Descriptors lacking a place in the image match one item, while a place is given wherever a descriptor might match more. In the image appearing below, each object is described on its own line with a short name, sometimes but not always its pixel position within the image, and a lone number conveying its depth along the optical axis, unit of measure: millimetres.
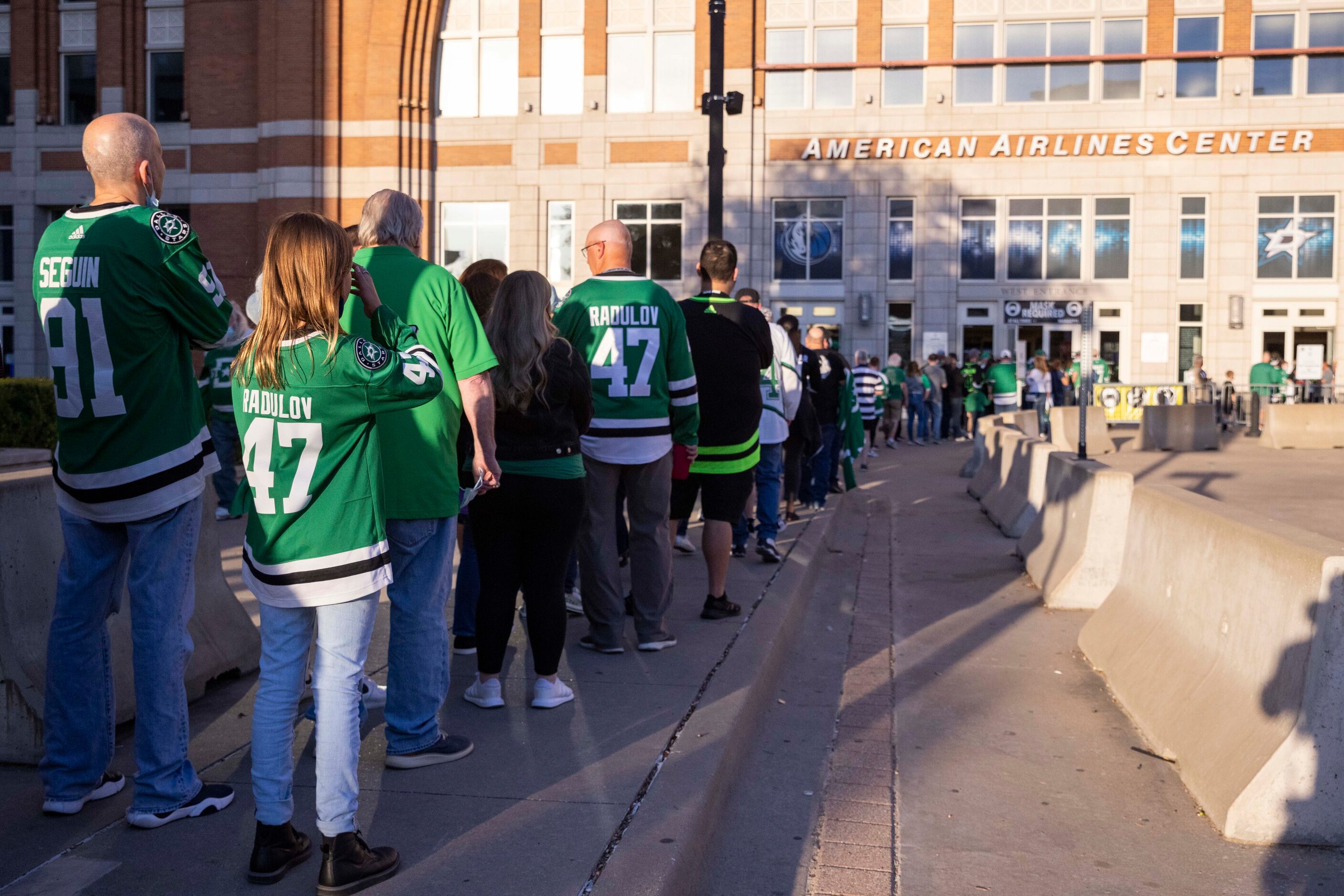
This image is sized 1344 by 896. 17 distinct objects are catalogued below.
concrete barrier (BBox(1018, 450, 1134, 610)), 7930
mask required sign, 32781
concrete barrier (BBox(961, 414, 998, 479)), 17031
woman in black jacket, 4891
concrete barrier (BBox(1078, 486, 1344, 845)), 4027
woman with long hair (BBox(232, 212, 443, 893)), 3189
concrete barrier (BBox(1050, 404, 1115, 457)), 21266
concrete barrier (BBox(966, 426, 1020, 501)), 14516
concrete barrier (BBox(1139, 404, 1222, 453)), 23203
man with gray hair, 4145
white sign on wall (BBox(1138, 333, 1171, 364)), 32250
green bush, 13930
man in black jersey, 6871
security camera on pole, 12078
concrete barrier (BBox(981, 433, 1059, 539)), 11148
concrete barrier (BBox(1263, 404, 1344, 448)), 23500
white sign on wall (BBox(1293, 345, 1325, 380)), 31250
